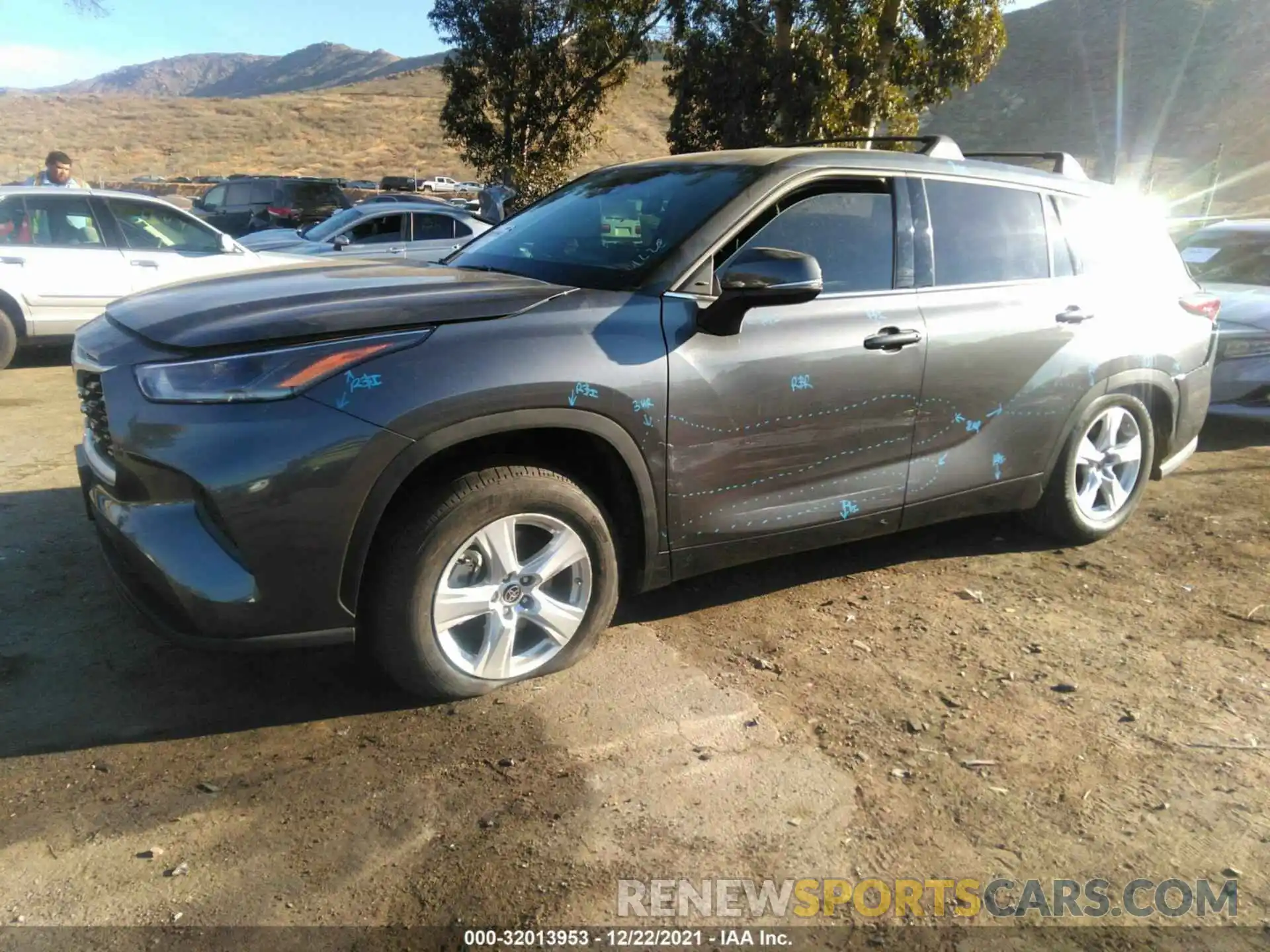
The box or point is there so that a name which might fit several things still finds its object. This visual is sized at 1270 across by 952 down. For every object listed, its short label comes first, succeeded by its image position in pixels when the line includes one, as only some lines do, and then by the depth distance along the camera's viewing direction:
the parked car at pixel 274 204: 19.69
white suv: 8.44
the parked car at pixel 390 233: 12.06
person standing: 9.64
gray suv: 2.76
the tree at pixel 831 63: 13.88
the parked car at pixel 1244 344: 7.02
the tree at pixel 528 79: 18.95
